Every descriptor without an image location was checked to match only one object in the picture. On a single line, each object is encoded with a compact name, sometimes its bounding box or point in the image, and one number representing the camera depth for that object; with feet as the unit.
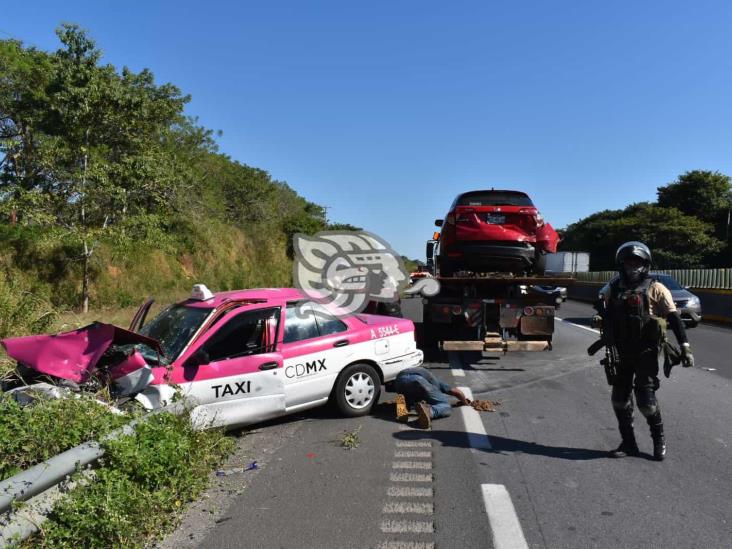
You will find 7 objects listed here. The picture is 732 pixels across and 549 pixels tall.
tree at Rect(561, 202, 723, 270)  181.27
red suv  33.24
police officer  16.43
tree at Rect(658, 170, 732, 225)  200.64
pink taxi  16.29
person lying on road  20.86
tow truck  32.40
